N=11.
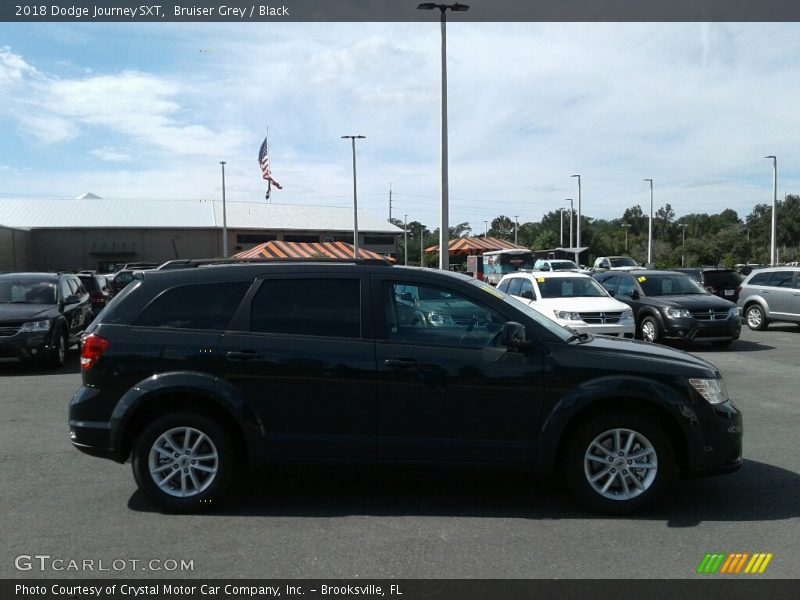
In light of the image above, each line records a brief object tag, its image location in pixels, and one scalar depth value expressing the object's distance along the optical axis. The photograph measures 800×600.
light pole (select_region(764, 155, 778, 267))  42.37
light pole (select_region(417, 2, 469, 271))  20.58
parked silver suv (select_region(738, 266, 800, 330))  18.86
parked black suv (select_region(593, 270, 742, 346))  15.52
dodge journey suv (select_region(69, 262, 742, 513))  5.41
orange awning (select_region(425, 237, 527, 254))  70.56
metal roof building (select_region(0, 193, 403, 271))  58.78
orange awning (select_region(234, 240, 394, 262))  34.25
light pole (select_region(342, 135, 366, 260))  42.59
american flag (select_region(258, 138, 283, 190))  46.00
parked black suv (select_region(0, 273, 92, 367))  12.66
